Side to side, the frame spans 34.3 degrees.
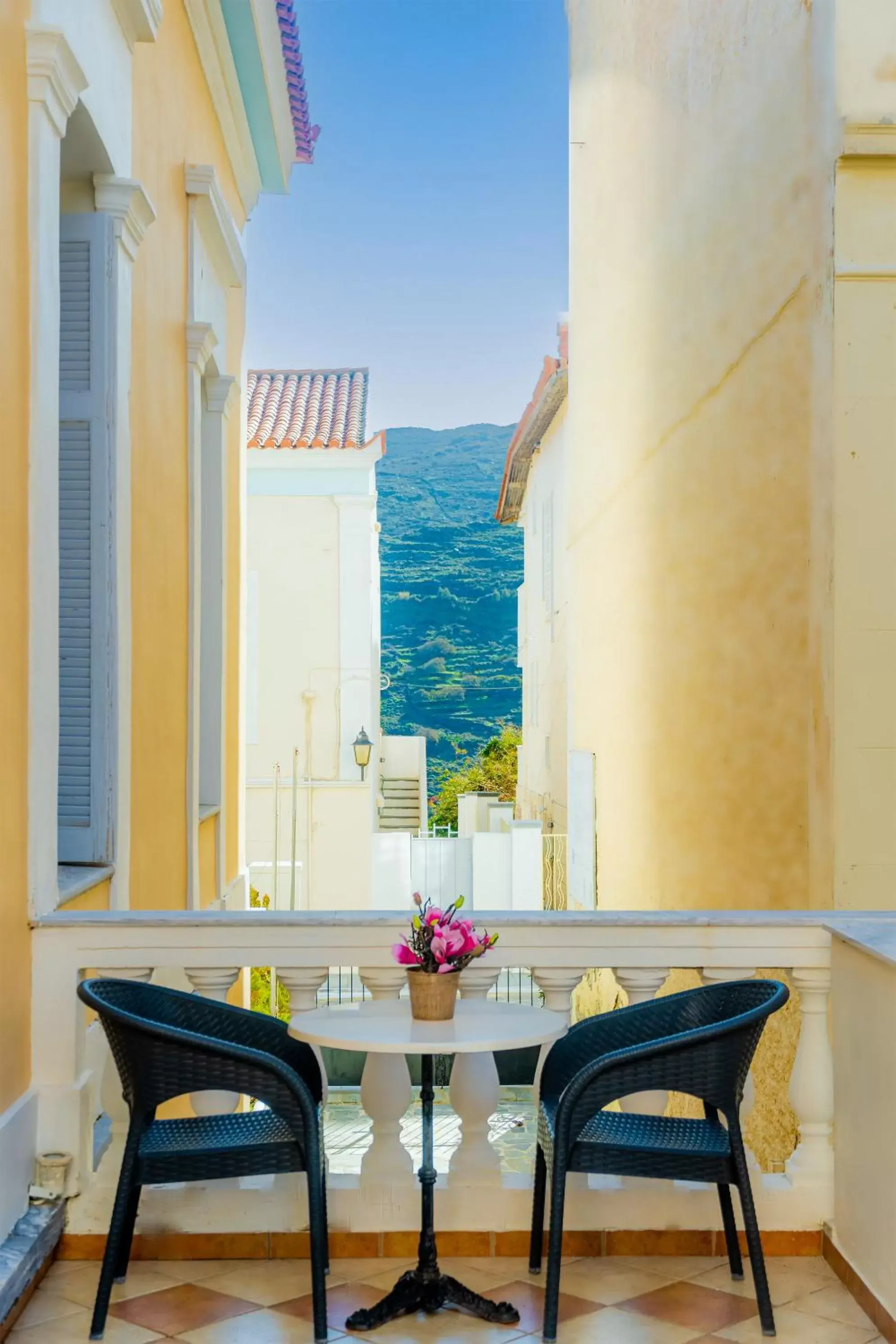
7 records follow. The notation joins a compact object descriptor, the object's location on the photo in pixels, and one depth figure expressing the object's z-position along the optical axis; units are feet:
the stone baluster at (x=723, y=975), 12.80
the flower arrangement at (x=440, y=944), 11.21
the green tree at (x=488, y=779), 99.60
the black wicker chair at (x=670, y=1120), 10.68
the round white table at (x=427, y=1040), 10.55
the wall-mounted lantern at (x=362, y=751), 62.13
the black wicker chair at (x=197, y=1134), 10.62
